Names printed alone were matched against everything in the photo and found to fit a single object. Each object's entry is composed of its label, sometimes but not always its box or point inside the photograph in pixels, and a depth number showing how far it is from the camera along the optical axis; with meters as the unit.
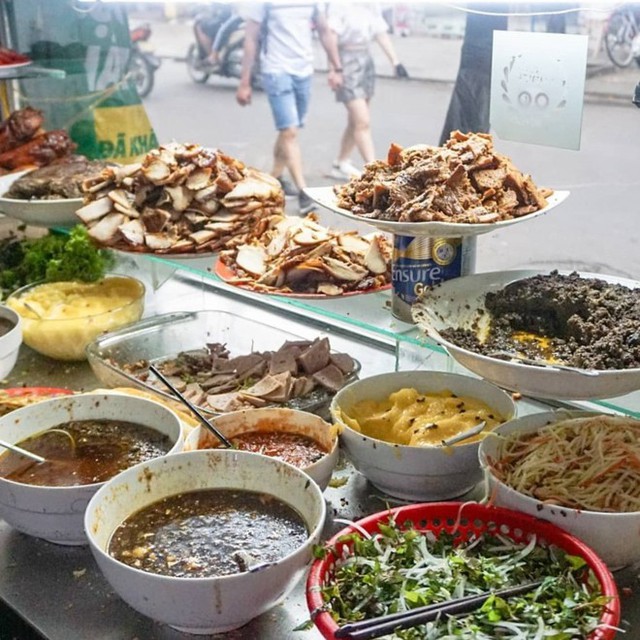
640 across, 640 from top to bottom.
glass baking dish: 2.18
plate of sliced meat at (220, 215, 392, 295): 1.96
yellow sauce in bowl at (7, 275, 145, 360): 2.32
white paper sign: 1.74
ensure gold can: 1.74
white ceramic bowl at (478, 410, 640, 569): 1.34
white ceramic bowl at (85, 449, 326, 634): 1.25
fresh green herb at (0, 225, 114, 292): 2.47
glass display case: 1.42
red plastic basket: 1.24
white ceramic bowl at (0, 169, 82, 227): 2.55
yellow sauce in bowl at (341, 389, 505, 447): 1.66
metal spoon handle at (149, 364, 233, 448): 1.69
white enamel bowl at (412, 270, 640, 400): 1.34
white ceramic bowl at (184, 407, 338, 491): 1.73
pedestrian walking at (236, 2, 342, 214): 4.81
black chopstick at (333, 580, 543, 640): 1.14
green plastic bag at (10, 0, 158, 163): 3.03
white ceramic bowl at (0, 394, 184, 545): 1.51
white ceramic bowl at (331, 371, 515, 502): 1.59
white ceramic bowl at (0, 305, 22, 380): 2.15
